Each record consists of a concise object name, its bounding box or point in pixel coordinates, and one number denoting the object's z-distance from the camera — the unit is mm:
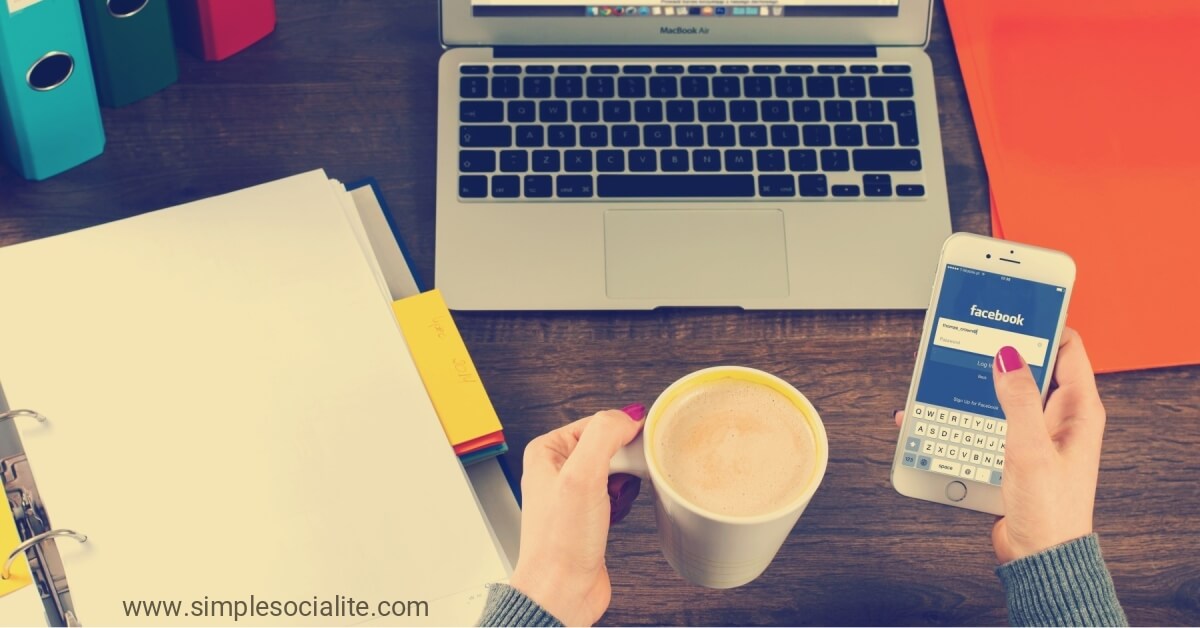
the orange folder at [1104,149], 944
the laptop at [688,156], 955
